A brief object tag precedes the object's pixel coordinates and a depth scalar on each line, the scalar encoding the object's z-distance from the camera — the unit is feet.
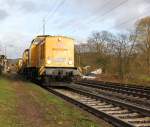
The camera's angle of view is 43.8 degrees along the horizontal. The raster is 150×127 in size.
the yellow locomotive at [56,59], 43.02
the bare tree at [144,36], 111.39
